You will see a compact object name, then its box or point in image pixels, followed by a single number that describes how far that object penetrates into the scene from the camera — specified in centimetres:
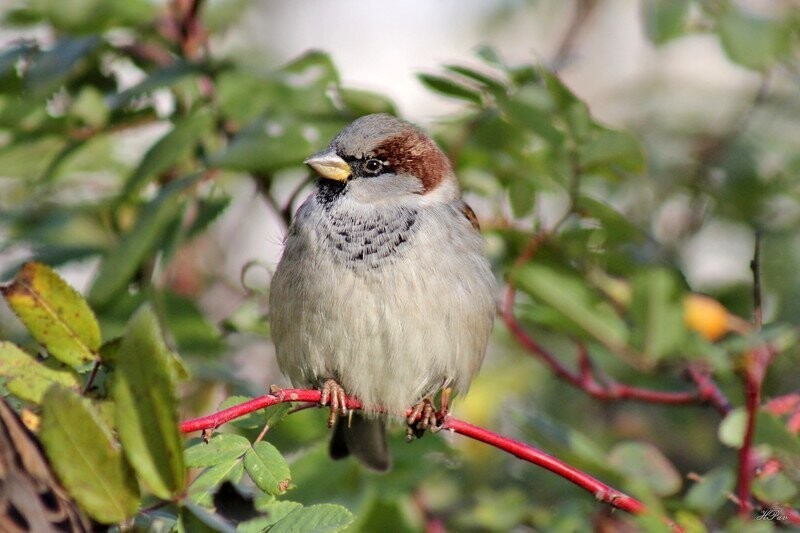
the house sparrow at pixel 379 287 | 365
